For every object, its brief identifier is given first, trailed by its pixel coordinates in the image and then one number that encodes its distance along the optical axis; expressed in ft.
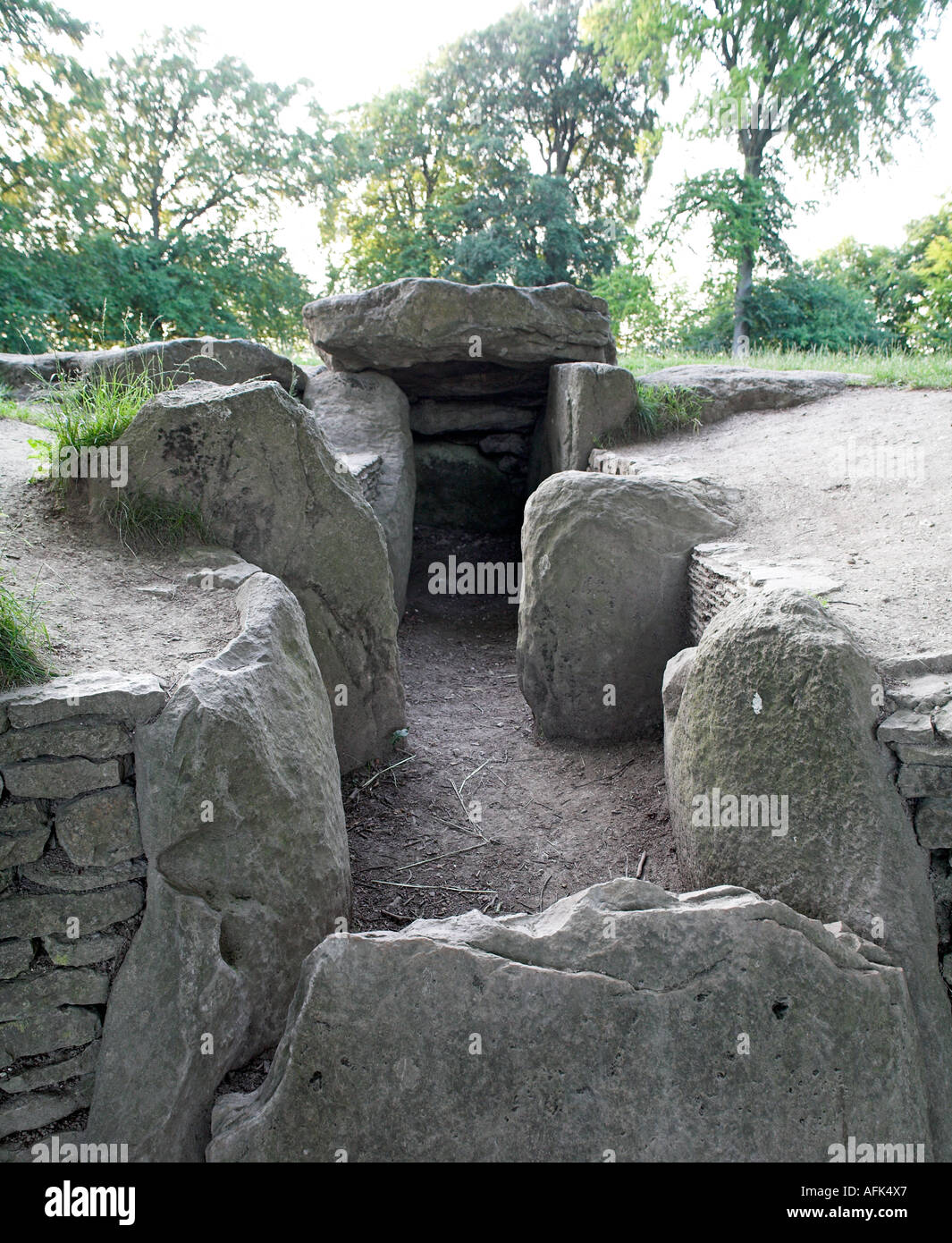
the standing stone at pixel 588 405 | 24.17
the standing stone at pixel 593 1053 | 7.61
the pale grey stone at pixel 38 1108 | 8.12
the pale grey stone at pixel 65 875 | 8.28
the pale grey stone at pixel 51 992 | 8.11
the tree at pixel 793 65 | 52.42
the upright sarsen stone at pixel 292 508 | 13.65
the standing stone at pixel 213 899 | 8.15
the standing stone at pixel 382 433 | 23.22
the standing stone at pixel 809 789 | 8.74
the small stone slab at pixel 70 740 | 8.23
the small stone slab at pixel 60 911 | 8.18
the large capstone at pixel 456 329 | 23.77
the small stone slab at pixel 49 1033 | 8.13
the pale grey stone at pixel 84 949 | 8.25
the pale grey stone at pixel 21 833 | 8.18
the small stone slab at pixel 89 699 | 8.29
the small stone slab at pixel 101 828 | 8.32
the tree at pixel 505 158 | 55.47
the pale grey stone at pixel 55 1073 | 8.14
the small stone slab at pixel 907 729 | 8.97
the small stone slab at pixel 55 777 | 8.21
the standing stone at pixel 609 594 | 15.92
